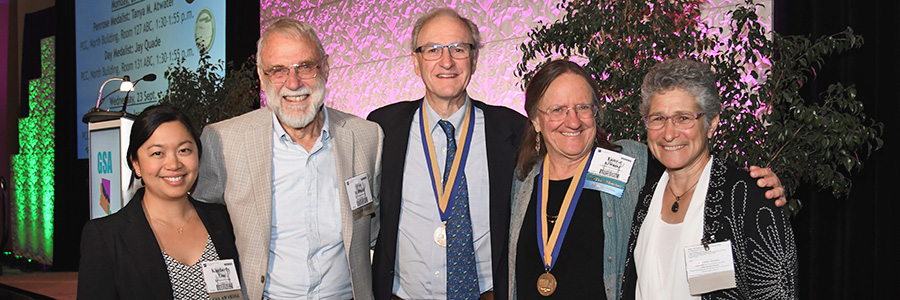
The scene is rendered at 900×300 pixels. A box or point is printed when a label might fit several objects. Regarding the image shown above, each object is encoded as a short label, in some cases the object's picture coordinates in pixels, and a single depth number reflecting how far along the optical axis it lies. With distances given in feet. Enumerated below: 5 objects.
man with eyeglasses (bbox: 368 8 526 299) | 8.30
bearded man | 7.95
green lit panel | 34.24
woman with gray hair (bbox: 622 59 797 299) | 5.74
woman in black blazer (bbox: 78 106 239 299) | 6.88
